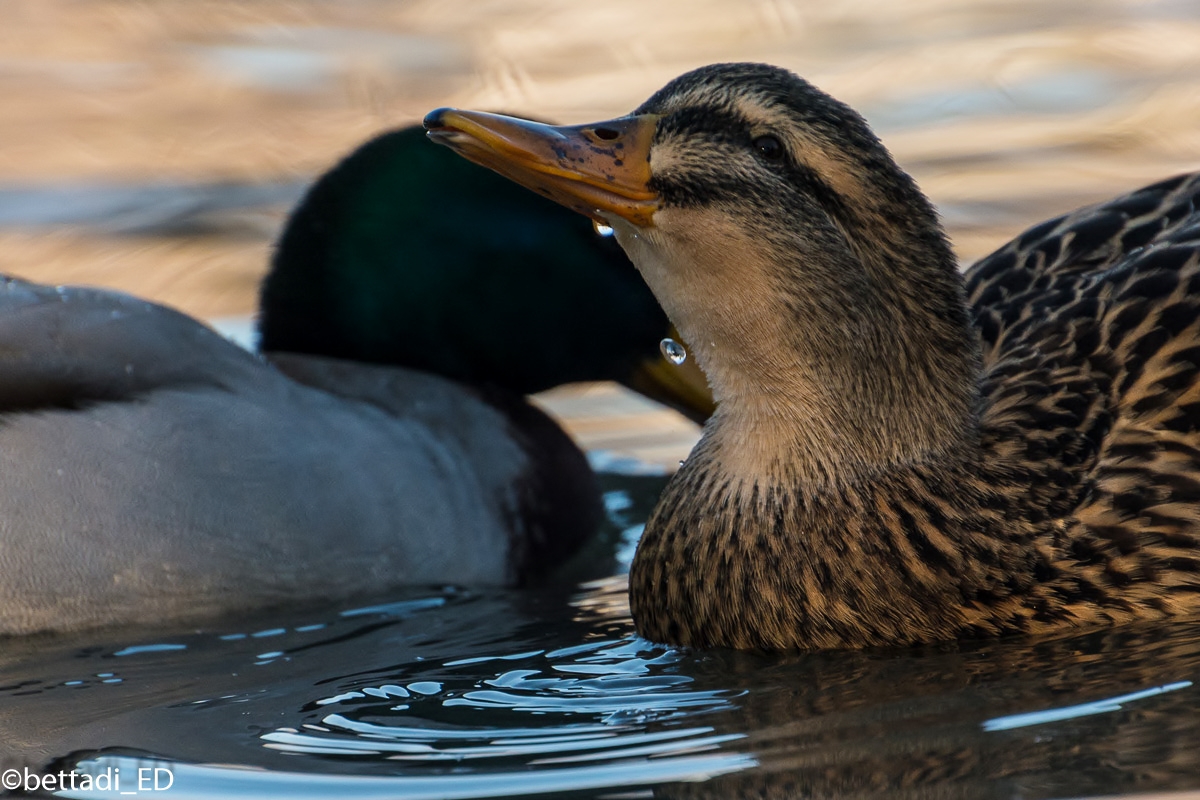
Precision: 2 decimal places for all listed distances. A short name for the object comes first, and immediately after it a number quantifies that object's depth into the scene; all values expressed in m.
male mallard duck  11.37
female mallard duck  8.84
